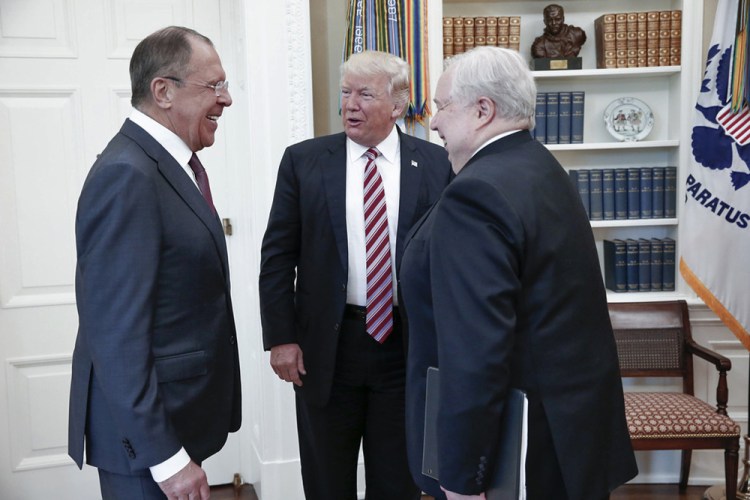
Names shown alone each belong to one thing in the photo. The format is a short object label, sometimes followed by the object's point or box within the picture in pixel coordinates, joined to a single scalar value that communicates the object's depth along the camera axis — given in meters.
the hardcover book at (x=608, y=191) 3.54
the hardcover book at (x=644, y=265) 3.54
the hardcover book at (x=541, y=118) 3.51
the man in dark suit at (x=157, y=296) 1.45
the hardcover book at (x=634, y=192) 3.53
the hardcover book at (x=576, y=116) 3.52
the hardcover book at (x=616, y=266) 3.55
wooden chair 3.07
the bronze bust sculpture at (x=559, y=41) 3.49
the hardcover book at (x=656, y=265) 3.54
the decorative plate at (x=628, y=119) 3.62
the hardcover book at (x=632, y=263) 3.54
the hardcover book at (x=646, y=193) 3.52
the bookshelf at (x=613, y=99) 3.48
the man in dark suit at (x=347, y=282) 2.30
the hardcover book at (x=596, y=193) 3.54
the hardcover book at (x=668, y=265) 3.54
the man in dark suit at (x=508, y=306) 1.41
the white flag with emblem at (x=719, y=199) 3.15
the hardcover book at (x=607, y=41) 3.45
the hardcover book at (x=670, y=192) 3.52
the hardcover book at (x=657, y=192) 3.52
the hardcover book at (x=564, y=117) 3.51
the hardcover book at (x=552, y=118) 3.51
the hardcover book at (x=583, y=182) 3.55
